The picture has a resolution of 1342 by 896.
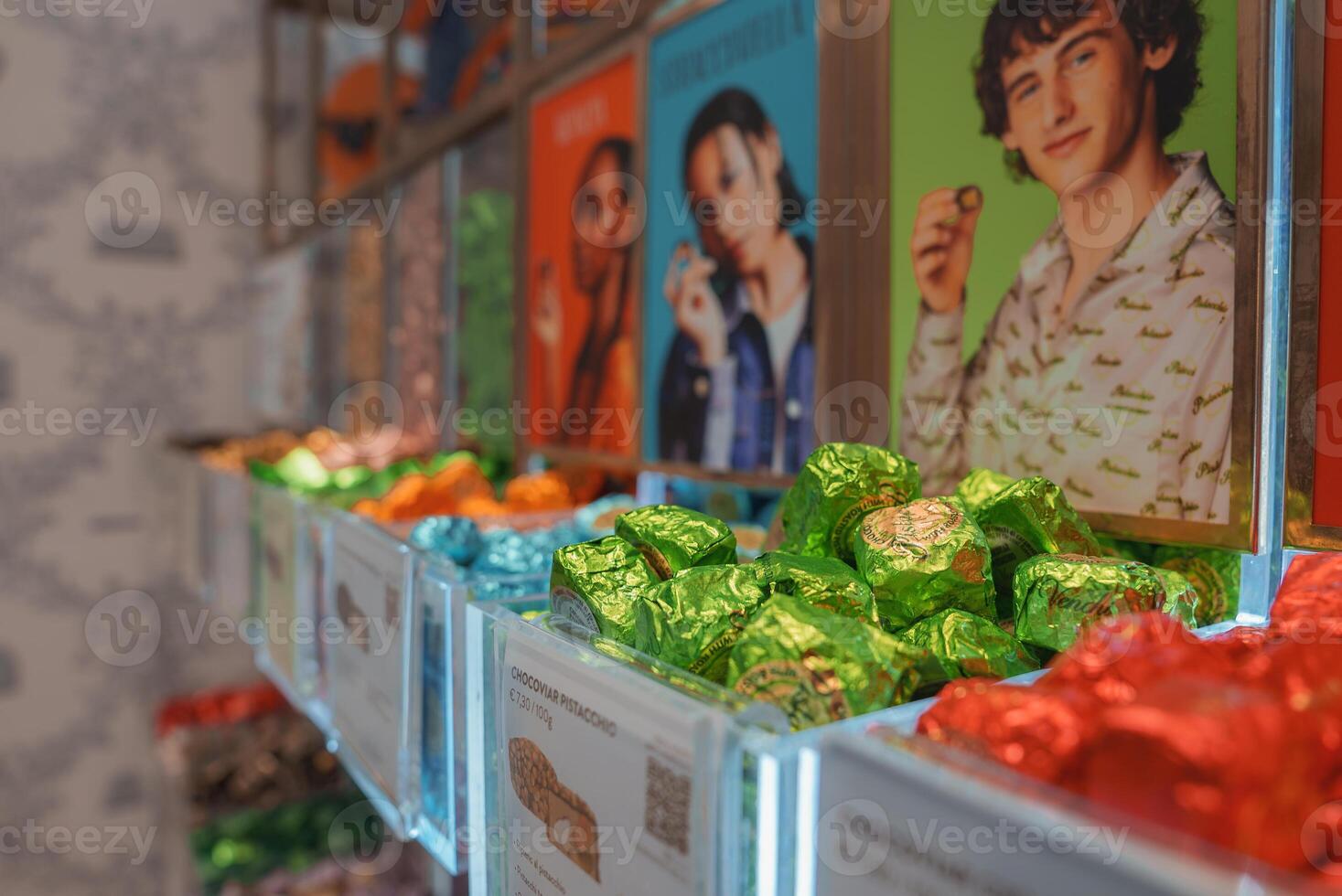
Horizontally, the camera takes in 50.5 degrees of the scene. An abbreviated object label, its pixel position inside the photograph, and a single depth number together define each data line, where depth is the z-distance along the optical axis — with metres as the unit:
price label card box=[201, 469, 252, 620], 0.79
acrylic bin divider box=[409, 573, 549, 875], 0.38
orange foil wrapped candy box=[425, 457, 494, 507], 0.59
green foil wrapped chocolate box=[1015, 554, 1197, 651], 0.30
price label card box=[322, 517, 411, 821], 0.43
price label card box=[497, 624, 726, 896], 0.27
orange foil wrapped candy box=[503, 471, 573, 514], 0.61
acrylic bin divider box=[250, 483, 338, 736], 0.56
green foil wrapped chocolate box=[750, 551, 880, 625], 0.31
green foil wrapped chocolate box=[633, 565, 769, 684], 0.30
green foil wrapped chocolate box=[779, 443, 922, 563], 0.35
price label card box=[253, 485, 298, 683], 0.59
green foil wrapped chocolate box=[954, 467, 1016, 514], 0.36
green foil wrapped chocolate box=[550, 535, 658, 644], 0.33
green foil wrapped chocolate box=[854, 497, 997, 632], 0.32
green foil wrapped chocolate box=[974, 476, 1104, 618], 0.34
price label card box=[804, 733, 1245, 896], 0.21
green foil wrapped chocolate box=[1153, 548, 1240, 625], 0.36
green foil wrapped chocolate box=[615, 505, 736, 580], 0.34
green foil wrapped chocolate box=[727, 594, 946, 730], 0.28
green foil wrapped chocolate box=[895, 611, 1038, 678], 0.30
